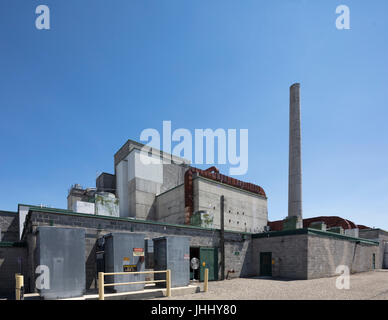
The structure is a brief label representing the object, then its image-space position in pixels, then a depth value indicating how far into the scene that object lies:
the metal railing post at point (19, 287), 8.91
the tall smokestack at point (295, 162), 31.39
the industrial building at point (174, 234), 11.42
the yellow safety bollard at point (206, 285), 13.00
